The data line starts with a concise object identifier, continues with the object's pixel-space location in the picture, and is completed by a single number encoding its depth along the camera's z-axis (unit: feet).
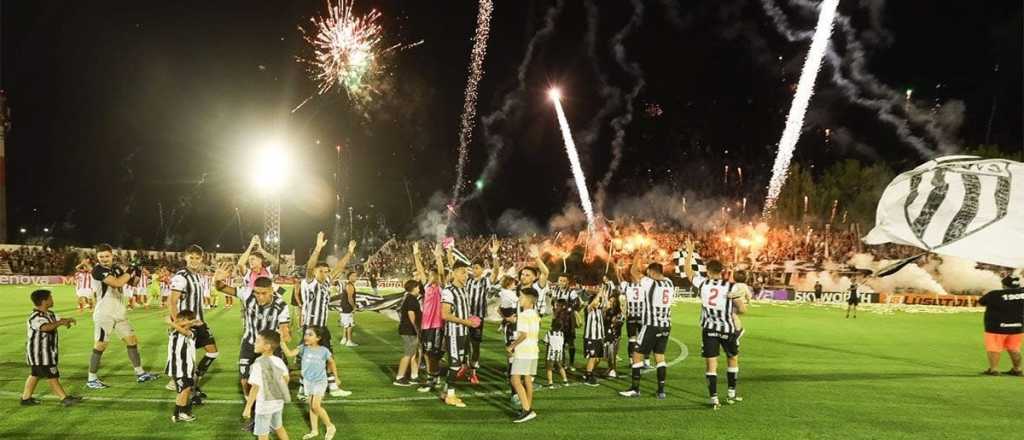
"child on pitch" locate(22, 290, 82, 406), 31.04
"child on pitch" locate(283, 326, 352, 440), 25.91
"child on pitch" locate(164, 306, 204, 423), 28.81
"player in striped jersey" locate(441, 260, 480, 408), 33.53
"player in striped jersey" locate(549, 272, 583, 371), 39.65
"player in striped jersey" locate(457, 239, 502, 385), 40.16
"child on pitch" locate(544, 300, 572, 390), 38.75
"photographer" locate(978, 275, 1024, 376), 44.83
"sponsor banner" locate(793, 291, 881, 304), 135.23
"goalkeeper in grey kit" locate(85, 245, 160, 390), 35.63
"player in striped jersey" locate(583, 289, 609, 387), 39.19
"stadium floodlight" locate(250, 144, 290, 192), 108.78
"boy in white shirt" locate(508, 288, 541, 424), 29.40
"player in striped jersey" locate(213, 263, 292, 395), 27.73
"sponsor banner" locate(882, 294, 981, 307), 128.67
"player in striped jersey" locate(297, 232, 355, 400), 38.04
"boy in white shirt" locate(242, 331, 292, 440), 22.18
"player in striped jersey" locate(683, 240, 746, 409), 32.81
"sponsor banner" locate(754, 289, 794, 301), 139.95
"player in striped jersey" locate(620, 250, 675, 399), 34.76
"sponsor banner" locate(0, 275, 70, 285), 156.35
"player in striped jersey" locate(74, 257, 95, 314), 82.94
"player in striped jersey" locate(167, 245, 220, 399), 31.42
